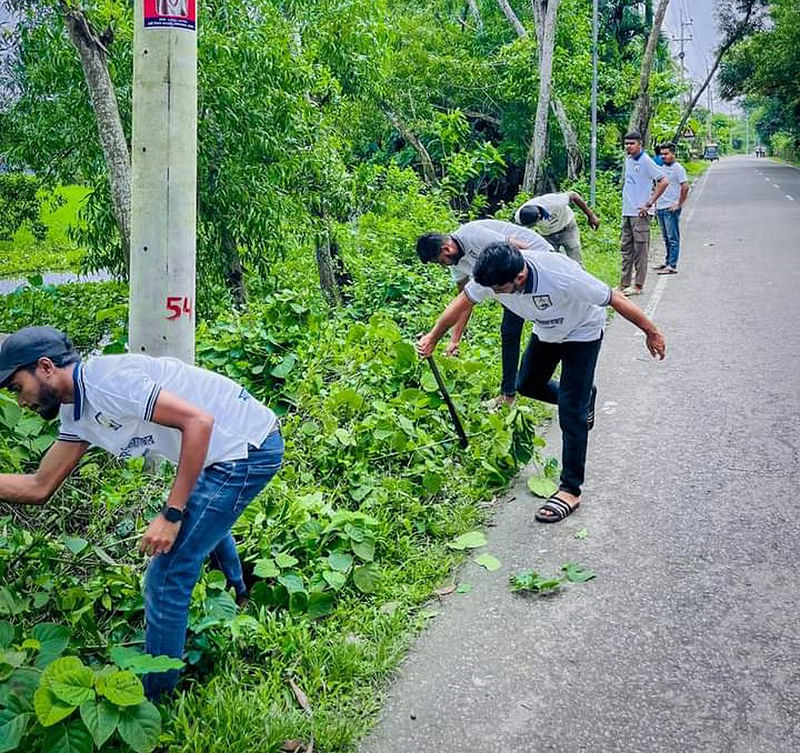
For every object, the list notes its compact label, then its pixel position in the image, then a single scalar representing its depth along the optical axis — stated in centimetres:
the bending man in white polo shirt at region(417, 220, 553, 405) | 596
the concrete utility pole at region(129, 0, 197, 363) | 407
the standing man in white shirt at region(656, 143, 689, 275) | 1304
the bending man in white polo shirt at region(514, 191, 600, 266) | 830
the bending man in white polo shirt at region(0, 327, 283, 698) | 291
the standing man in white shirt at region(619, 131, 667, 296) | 1125
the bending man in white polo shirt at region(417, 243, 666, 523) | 464
